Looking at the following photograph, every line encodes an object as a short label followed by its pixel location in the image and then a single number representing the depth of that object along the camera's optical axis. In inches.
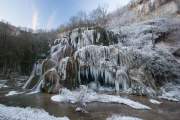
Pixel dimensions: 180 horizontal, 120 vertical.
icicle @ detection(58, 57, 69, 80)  326.0
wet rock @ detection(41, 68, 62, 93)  302.8
